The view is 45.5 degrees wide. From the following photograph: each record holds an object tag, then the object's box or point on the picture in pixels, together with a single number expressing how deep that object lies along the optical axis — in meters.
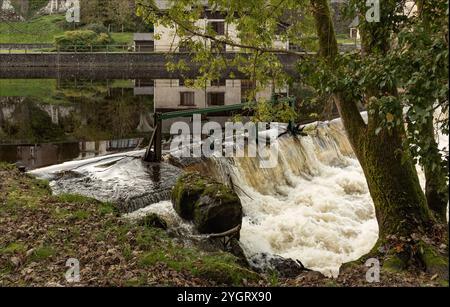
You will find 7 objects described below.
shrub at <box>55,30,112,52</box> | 50.81
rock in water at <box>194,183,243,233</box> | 10.27
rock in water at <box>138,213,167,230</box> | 9.87
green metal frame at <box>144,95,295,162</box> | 13.98
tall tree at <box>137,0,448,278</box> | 6.29
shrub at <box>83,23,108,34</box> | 57.88
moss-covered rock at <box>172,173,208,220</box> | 10.73
